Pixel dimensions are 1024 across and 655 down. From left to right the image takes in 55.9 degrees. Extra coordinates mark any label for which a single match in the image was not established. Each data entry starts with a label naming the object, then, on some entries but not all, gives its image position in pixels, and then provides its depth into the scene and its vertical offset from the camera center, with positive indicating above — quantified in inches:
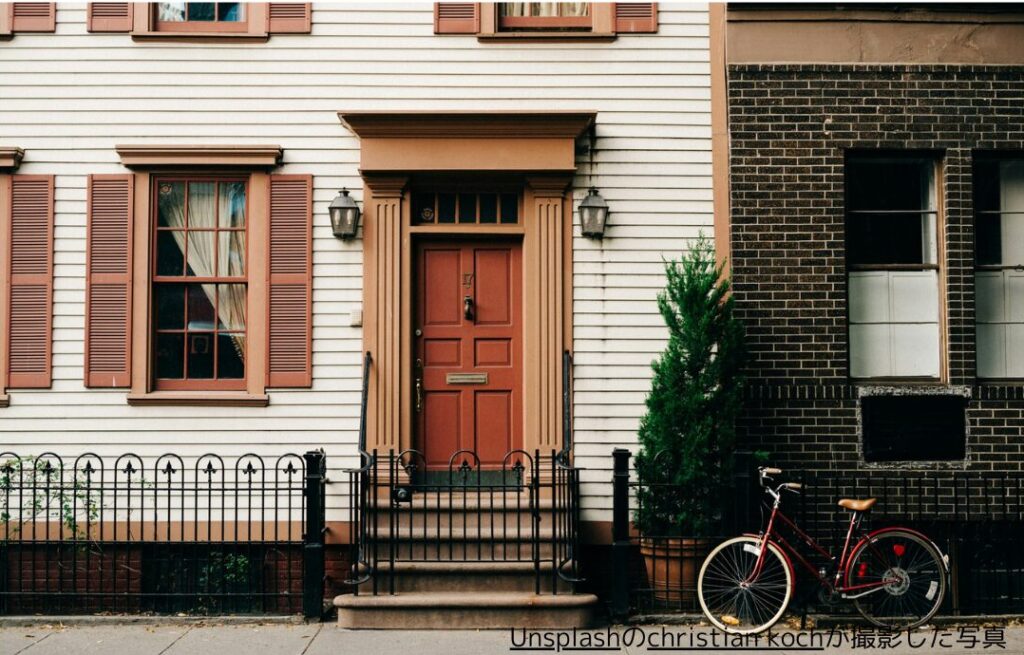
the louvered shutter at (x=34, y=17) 333.7 +117.8
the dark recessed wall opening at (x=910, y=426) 326.6 -22.9
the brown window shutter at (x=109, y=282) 330.6 +25.8
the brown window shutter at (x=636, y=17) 336.2 +118.9
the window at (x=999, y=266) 337.1 +32.4
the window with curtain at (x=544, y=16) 340.8 +121.6
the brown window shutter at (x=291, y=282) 330.0 +25.9
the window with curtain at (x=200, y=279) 337.1 +27.3
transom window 339.0 +52.4
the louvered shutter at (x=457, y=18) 335.3 +118.1
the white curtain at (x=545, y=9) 343.3 +124.1
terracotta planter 299.7 -65.2
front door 335.0 +2.7
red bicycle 279.6 -63.4
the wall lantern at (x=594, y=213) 327.9 +49.3
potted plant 300.8 -23.8
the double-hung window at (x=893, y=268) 335.0 +31.6
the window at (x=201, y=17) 337.7 +120.4
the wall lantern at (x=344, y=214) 326.6 +48.7
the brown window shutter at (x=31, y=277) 330.6 +27.5
